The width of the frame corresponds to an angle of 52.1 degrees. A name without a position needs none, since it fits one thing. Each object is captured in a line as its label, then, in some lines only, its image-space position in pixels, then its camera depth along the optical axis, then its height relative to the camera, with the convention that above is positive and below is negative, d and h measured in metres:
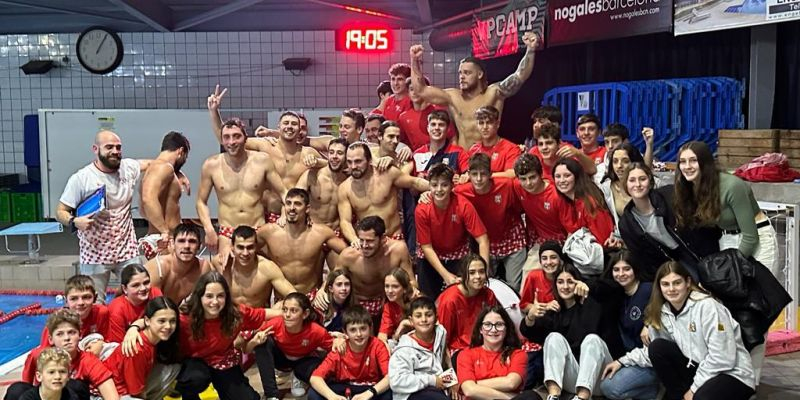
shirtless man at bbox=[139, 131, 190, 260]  6.96 -0.38
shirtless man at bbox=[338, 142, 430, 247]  6.80 -0.40
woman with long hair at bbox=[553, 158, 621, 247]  5.98 -0.42
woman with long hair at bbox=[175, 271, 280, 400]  5.37 -1.31
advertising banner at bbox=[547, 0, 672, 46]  8.56 +1.41
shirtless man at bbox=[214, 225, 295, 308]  6.12 -1.00
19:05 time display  13.62 +1.77
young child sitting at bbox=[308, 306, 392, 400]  5.43 -1.48
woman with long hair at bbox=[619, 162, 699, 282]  5.41 -0.54
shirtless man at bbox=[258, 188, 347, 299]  6.44 -0.80
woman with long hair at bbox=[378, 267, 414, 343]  5.79 -1.15
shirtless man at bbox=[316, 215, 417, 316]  6.29 -0.92
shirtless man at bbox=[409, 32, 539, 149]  7.61 +0.51
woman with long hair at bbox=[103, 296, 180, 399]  5.15 -1.31
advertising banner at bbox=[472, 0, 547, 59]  10.62 +1.62
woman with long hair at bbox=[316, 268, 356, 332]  5.96 -1.11
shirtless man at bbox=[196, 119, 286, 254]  7.00 -0.33
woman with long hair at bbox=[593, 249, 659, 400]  5.45 -1.16
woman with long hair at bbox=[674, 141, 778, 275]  5.15 -0.40
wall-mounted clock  14.57 +1.72
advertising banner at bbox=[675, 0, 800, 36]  7.14 +1.18
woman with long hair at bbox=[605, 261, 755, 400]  4.96 -1.25
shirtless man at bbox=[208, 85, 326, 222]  7.27 -0.10
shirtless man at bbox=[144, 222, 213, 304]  6.06 -0.93
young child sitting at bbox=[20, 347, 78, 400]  4.68 -1.29
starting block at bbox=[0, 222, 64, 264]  10.44 -1.05
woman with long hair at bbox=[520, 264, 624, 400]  5.43 -1.32
